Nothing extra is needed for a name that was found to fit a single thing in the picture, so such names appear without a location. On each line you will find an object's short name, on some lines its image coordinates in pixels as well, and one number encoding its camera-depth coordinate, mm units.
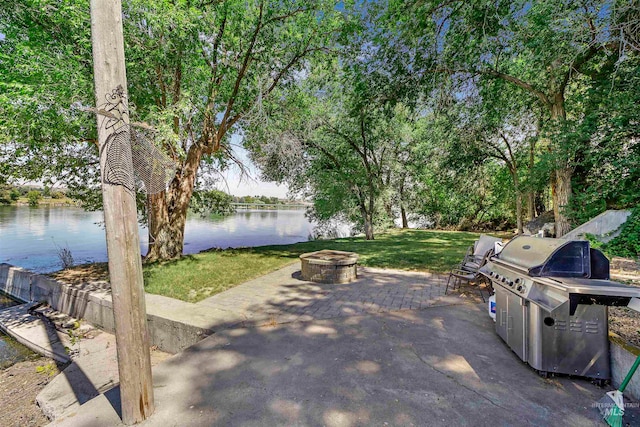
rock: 10763
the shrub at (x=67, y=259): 8666
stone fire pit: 6144
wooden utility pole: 2039
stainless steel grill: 2371
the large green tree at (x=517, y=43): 5938
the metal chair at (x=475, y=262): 5414
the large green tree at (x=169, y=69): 5020
